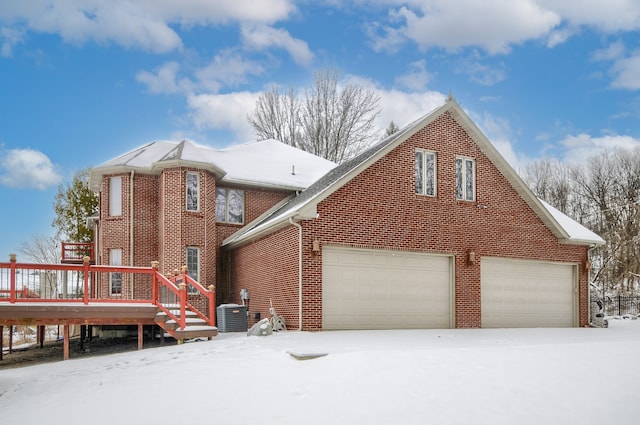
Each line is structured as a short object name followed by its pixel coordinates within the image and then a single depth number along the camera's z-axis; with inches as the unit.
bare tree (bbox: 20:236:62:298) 1875.0
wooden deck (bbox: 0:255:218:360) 535.9
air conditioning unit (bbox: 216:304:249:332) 641.6
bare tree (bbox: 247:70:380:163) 1621.6
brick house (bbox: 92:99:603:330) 609.3
